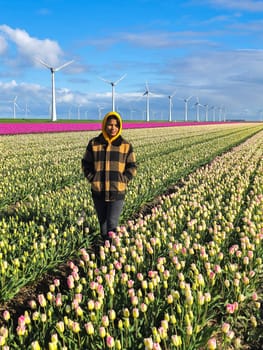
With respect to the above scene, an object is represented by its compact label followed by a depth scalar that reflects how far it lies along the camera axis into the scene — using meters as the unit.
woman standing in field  5.96
